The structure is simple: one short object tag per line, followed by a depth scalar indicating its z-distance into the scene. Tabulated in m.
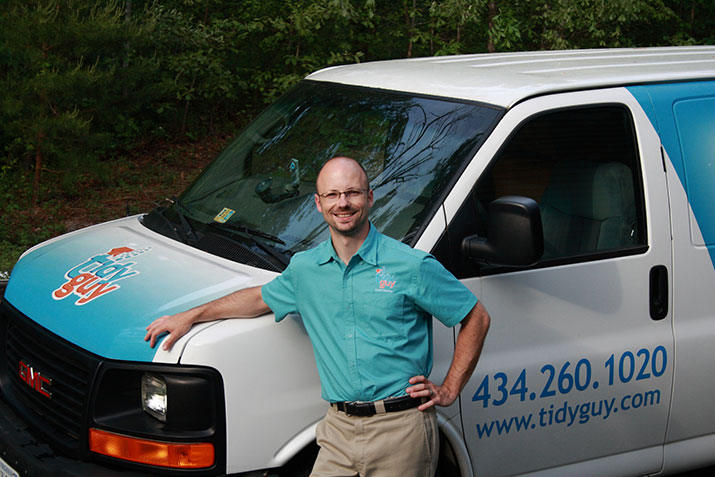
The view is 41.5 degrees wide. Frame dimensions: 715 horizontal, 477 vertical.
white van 3.21
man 2.97
